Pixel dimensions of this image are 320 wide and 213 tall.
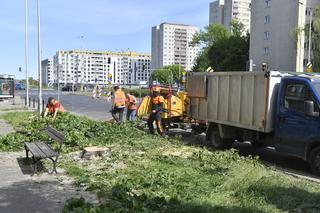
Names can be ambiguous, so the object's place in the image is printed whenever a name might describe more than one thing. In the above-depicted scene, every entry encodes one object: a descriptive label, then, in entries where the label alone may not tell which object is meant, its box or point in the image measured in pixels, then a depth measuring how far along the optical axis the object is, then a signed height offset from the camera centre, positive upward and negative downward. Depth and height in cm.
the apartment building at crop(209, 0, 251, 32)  10906 +1760
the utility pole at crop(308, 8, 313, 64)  5272 +546
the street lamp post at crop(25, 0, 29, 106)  3637 -74
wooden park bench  859 -142
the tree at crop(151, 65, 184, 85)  11131 +201
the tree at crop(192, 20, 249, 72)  7756 +588
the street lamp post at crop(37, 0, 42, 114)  2703 +73
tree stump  1044 -167
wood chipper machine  1585 -100
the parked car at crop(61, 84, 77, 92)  9506 -178
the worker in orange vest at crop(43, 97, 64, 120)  1578 -100
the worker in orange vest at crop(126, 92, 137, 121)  1916 -112
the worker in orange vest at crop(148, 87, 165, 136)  1520 -104
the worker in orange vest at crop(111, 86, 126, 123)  1811 -92
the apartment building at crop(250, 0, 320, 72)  6469 +734
